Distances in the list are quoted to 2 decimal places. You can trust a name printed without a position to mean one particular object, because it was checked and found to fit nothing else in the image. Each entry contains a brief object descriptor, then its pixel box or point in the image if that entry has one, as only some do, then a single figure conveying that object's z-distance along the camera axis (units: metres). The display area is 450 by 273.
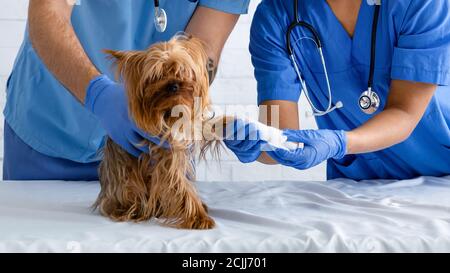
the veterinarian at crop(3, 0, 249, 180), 1.96
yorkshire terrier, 1.68
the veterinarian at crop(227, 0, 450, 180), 1.97
